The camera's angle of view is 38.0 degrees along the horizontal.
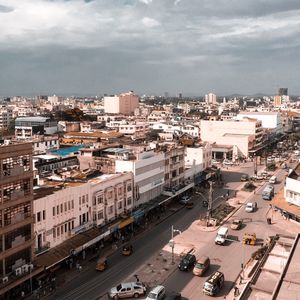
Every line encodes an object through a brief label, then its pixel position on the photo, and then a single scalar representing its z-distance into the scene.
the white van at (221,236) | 47.59
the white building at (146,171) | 52.88
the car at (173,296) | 33.51
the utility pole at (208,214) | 55.32
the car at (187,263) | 40.12
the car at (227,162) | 107.50
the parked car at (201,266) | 39.12
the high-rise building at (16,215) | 33.12
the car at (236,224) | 53.43
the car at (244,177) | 86.90
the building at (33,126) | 124.56
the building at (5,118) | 188.62
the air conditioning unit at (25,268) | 34.28
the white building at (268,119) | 155.00
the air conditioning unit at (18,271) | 33.87
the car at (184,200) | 64.67
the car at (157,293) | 33.53
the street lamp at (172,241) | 43.06
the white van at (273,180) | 83.62
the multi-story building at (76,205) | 37.88
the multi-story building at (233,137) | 117.38
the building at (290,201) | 55.37
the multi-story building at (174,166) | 62.81
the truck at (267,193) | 70.18
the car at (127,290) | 34.56
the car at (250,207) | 62.25
